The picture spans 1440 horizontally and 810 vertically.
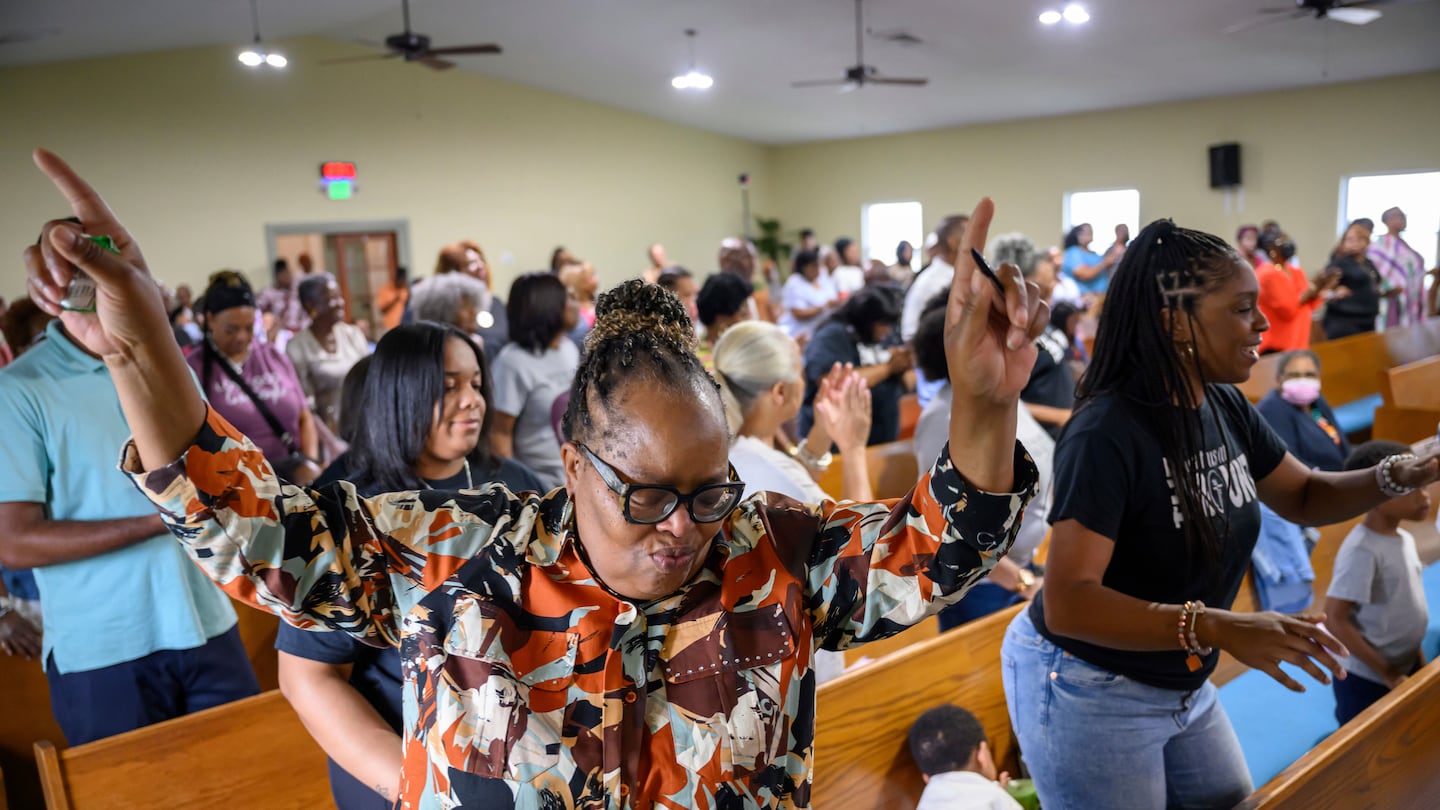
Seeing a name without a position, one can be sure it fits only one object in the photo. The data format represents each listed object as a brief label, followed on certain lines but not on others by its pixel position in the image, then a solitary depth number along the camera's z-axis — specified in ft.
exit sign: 37.55
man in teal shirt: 6.81
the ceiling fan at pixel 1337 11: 25.53
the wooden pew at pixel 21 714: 8.69
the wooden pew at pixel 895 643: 10.11
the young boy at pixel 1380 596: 8.79
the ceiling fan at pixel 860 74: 32.68
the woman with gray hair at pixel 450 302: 12.26
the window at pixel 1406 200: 37.76
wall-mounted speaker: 41.32
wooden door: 38.81
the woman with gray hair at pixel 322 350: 15.35
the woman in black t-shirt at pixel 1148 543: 5.11
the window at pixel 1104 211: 45.03
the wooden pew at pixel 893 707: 7.02
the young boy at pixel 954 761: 6.58
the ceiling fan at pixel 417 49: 27.37
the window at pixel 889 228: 52.49
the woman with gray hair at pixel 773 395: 7.50
